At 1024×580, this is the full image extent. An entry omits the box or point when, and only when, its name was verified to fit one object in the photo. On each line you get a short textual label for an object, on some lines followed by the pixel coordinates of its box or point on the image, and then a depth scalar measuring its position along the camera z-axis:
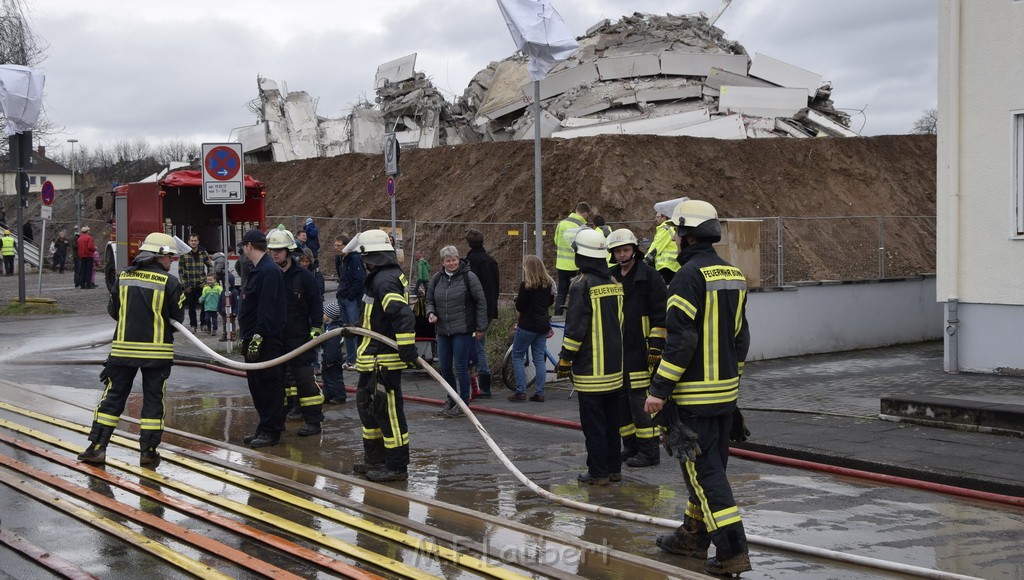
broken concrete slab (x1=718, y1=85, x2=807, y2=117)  30.95
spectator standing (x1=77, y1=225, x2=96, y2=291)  30.31
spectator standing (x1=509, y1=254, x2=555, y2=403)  12.46
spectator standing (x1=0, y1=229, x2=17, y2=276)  38.47
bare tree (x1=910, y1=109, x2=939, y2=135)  59.25
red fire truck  26.06
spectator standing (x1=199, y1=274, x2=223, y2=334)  19.25
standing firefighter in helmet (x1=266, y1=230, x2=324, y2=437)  10.97
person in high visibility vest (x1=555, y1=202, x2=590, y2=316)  15.67
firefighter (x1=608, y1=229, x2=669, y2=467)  9.18
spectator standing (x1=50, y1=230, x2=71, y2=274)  41.25
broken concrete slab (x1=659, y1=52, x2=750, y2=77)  31.88
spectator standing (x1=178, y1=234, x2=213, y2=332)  19.69
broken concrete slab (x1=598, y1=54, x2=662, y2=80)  31.92
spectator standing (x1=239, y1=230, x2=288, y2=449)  10.41
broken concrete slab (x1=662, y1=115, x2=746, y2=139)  29.91
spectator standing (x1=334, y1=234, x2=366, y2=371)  14.14
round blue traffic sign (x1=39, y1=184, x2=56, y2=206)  28.39
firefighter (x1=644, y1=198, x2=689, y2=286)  10.41
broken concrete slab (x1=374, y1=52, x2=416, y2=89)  37.91
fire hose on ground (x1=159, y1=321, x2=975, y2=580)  6.06
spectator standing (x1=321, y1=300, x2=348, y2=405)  13.09
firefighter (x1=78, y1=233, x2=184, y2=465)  9.31
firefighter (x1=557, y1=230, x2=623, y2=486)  8.60
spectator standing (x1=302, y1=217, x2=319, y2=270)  21.33
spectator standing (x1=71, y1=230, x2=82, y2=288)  31.36
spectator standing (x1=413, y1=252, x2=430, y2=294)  19.38
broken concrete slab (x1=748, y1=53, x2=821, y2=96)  33.00
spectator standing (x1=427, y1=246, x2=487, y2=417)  12.22
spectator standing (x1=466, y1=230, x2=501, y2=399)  13.38
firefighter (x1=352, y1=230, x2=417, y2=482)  8.80
